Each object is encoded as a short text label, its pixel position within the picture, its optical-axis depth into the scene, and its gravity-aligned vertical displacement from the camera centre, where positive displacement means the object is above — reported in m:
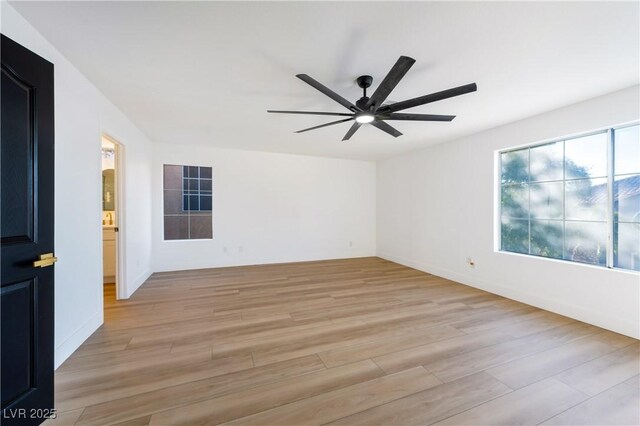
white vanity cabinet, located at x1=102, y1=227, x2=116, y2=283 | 3.74 -0.61
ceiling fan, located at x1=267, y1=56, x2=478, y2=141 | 1.67 +0.90
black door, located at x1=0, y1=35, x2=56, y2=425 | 1.21 -0.12
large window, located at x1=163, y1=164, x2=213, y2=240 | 4.80 +0.20
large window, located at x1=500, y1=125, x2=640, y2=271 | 2.53 +0.14
